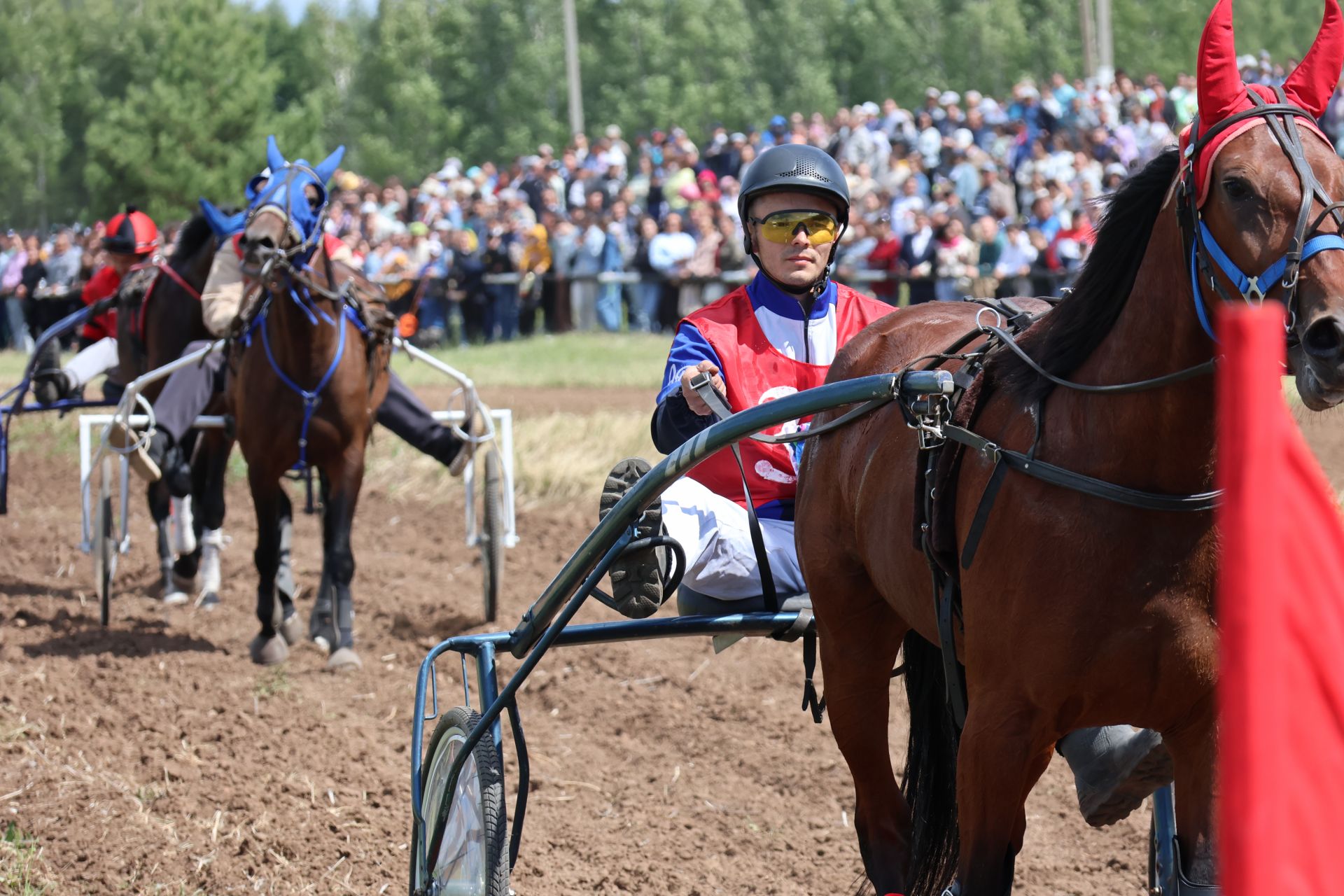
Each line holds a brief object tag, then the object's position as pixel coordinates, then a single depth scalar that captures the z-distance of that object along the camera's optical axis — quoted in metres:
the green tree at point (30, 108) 83.62
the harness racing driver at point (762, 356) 8.25
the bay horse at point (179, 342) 17.09
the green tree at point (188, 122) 74.00
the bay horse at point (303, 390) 14.52
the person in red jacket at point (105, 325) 19.28
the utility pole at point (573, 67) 52.25
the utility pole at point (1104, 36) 44.00
